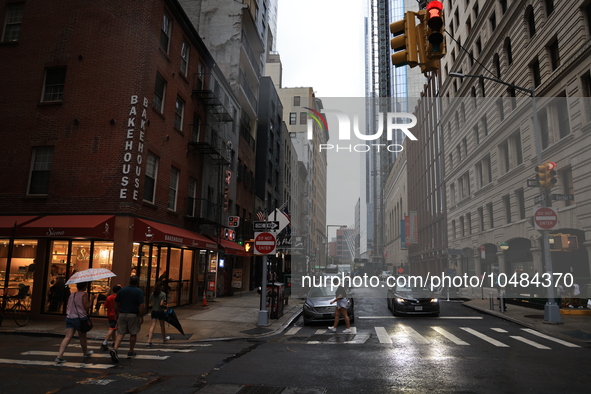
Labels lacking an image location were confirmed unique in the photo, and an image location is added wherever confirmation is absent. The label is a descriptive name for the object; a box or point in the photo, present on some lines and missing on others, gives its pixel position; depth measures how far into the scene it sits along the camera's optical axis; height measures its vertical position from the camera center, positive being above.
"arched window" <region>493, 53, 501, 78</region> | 33.41 +16.63
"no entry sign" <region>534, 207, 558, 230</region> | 16.36 +2.24
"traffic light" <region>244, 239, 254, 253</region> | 19.73 +1.24
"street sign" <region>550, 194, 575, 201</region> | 16.55 +3.08
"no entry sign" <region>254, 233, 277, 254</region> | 16.17 +1.09
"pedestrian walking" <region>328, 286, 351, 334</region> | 14.65 -1.09
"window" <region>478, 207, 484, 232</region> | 38.16 +5.23
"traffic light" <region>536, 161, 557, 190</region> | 15.85 +3.75
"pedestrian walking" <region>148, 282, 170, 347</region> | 11.50 -0.89
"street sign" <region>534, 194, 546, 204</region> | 16.69 +3.06
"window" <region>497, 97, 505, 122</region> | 33.39 +13.05
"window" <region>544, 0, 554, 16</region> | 25.64 +16.07
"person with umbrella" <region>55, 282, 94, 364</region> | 9.12 -0.89
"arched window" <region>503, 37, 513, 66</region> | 31.64 +16.69
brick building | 15.66 +4.75
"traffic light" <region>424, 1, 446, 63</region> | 8.19 +4.66
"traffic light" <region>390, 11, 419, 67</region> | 8.59 +4.65
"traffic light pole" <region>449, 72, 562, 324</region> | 15.58 -0.56
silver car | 15.90 -1.31
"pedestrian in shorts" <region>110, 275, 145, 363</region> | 9.58 -0.90
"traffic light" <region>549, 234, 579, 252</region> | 16.58 +1.37
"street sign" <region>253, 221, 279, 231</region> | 16.48 +1.80
